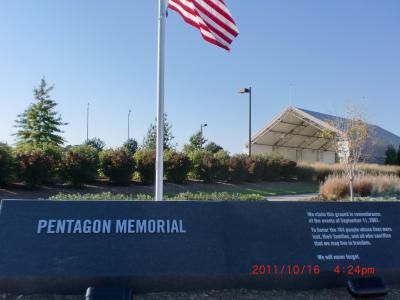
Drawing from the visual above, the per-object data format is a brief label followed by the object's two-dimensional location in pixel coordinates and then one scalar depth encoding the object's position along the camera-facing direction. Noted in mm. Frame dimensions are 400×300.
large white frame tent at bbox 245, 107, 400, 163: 43594
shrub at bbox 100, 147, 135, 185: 22250
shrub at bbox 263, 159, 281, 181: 31719
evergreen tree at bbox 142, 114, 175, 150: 41844
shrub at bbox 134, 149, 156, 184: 23461
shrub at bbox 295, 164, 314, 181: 34812
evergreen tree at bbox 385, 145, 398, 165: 46500
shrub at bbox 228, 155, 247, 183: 28750
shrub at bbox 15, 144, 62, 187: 18938
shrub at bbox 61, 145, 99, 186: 20612
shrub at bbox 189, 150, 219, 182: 27141
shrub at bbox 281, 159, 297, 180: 33406
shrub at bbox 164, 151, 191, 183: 24547
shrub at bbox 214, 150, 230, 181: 28027
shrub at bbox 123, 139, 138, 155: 53581
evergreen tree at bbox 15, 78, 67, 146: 40281
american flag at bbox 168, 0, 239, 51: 8320
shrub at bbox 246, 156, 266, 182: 29781
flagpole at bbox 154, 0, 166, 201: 8112
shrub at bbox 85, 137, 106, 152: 60312
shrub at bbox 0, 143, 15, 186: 17875
